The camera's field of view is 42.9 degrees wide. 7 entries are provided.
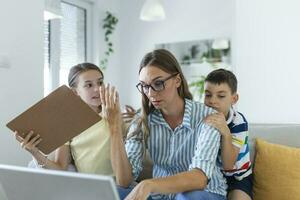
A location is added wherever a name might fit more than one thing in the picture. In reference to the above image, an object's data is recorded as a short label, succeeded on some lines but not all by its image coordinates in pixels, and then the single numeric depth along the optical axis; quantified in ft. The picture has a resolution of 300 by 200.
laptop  2.91
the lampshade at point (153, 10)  11.18
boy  4.90
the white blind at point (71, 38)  13.14
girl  5.60
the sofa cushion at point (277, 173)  5.71
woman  4.57
